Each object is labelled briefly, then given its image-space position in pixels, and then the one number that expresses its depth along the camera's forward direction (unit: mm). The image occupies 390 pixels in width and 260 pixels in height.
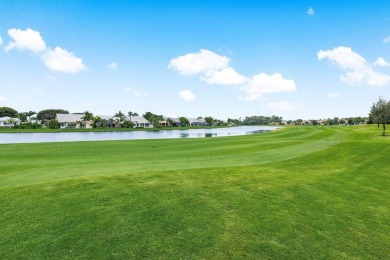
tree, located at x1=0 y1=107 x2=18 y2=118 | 186275
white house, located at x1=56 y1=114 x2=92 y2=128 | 148762
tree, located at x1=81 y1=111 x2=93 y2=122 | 143125
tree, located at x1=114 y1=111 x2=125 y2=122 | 164000
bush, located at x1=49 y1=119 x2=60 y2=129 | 125512
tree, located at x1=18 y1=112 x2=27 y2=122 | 162062
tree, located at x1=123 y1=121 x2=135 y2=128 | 152438
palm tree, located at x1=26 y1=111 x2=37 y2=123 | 187000
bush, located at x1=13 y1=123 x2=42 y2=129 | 124169
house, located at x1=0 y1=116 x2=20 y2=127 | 149625
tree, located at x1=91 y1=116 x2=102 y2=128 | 143625
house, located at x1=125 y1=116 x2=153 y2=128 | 174750
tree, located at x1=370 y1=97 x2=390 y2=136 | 48219
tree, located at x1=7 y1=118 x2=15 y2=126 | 148662
